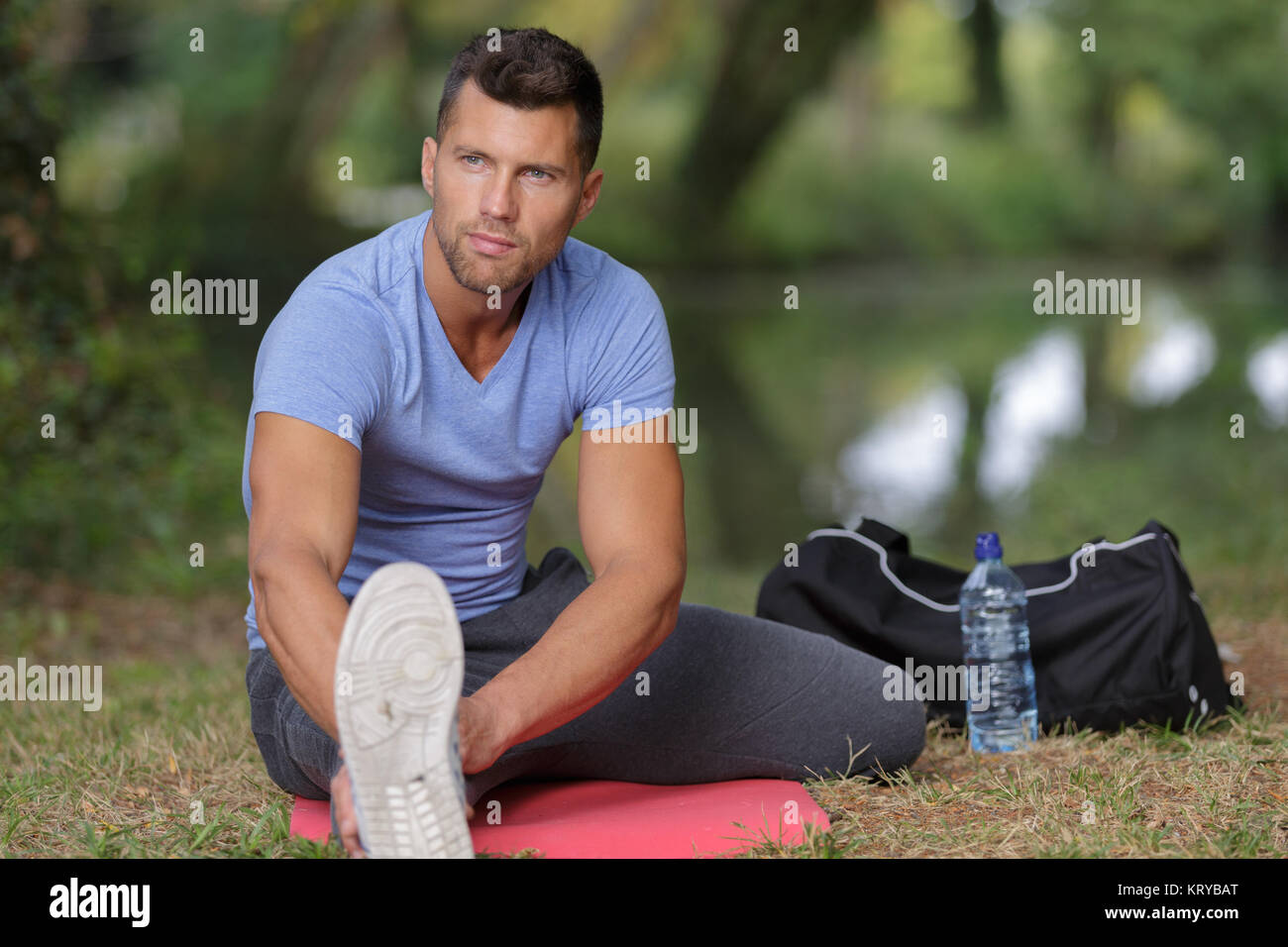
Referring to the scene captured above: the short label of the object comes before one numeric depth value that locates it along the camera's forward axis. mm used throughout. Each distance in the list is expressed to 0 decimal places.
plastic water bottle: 5191
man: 3250
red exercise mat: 3900
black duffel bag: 5102
